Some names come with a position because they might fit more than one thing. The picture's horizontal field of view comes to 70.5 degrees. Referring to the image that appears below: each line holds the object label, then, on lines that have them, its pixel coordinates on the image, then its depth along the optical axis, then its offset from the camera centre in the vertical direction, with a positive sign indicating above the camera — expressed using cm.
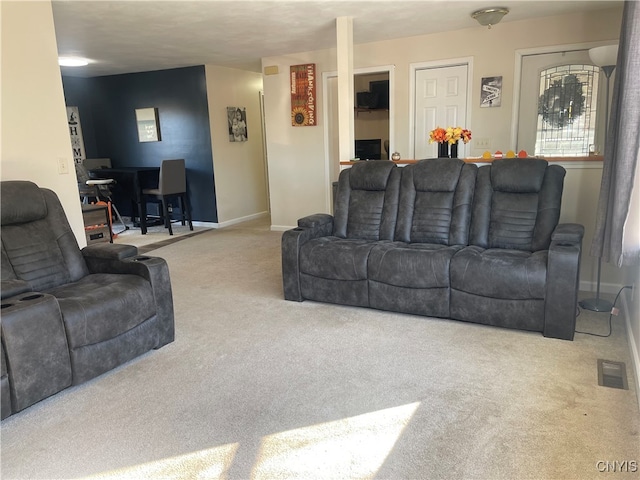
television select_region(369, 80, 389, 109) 766 +83
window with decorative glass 463 +26
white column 438 +55
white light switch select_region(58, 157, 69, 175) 340 -10
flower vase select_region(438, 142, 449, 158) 406 -8
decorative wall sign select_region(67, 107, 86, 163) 745 +29
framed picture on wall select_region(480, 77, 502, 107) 496 +50
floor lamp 323 +53
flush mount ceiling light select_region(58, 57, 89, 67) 579 +116
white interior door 519 +42
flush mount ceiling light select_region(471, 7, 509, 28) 416 +112
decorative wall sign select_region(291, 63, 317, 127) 602 +65
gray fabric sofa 282 -77
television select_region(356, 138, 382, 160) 761 -11
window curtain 219 -17
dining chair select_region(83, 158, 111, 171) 732 -19
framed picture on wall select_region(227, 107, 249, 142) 717 +36
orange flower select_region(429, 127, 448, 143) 402 +4
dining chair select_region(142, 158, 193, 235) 639 -57
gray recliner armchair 212 -80
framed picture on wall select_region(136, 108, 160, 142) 722 +39
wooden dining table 676 -49
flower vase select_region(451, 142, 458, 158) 420 -10
